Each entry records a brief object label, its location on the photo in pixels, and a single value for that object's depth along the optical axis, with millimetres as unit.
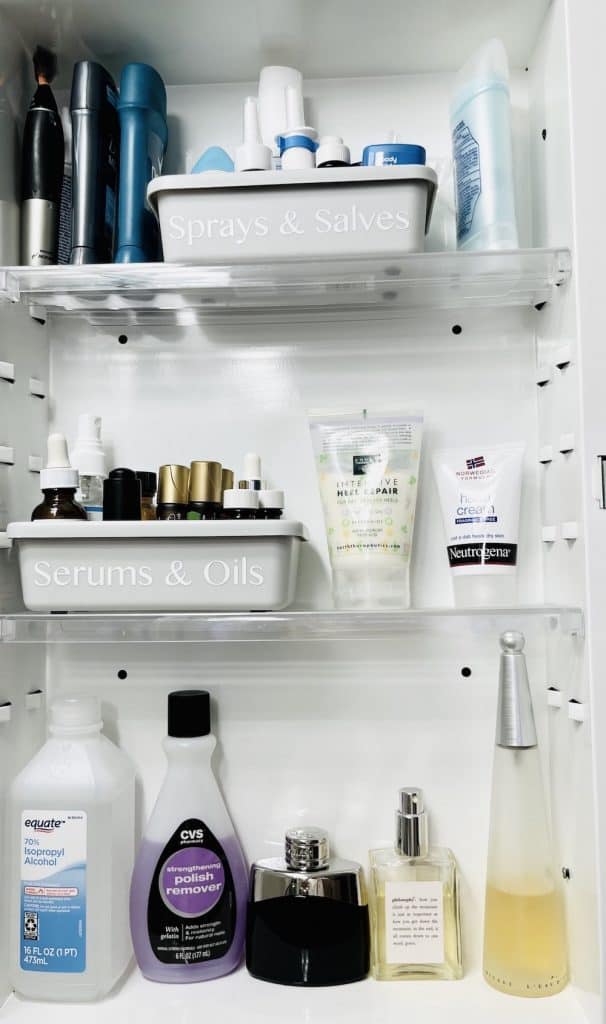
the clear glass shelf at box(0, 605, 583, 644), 630
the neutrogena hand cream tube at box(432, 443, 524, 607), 680
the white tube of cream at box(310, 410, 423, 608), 677
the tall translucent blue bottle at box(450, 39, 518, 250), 669
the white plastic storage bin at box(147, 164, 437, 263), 639
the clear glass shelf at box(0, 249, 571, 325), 652
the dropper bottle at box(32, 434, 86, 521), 652
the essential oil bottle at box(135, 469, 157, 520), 690
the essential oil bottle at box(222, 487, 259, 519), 650
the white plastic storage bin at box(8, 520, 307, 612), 635
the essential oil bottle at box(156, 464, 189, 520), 665
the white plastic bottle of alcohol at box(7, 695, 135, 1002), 642
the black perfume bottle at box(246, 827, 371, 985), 652
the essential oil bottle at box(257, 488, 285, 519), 671
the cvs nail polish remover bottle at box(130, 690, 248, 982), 660
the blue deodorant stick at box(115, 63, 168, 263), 700
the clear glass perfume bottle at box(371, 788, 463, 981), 654
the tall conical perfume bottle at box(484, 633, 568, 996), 630
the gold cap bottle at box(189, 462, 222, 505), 670
